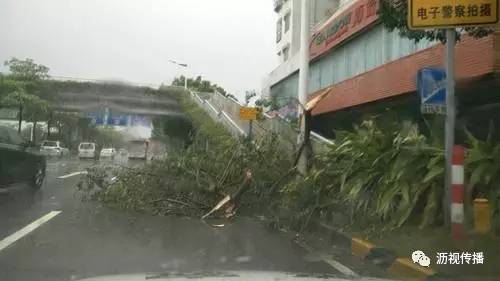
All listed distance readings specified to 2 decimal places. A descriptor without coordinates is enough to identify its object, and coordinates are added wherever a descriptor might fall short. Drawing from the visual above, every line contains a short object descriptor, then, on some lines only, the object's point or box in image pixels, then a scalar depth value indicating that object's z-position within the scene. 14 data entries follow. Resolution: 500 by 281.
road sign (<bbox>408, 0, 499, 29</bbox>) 8.61
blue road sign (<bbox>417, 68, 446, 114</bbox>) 9.09
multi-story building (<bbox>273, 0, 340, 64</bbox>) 48.66
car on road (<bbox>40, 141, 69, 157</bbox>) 54.14
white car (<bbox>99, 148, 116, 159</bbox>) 47.68
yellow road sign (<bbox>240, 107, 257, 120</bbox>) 19.52
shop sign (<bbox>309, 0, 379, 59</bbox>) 23.37
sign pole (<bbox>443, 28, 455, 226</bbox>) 8.93
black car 15.09
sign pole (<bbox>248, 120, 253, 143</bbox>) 15.21
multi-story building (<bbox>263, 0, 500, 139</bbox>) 15.87
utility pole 16.39
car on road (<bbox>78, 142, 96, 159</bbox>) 50.84
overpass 42.81
